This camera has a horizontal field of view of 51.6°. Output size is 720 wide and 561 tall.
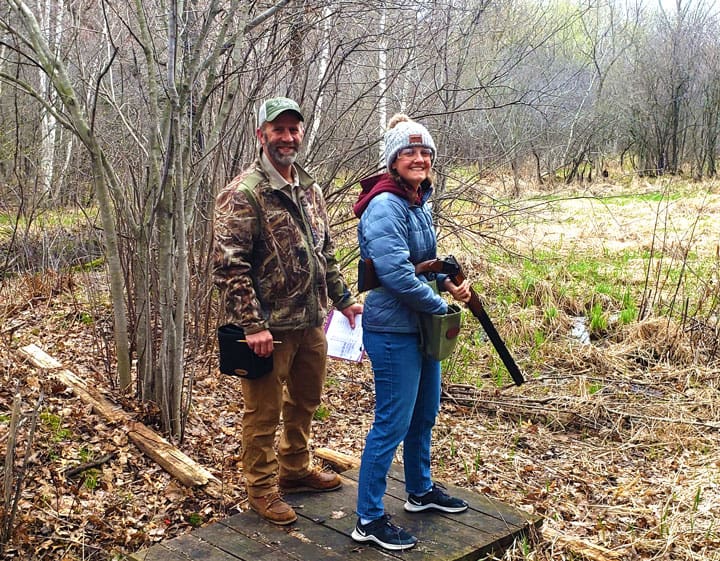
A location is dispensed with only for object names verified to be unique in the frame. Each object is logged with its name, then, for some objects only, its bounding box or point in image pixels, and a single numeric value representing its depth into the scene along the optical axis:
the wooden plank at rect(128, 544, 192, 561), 3.36
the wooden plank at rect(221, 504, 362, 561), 3.38
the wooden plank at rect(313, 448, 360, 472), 4.80
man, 3.46
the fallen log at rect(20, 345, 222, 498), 4.43
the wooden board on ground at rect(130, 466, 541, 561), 3.38
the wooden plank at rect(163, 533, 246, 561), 3.36
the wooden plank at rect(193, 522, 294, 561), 3.38
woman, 3.27
